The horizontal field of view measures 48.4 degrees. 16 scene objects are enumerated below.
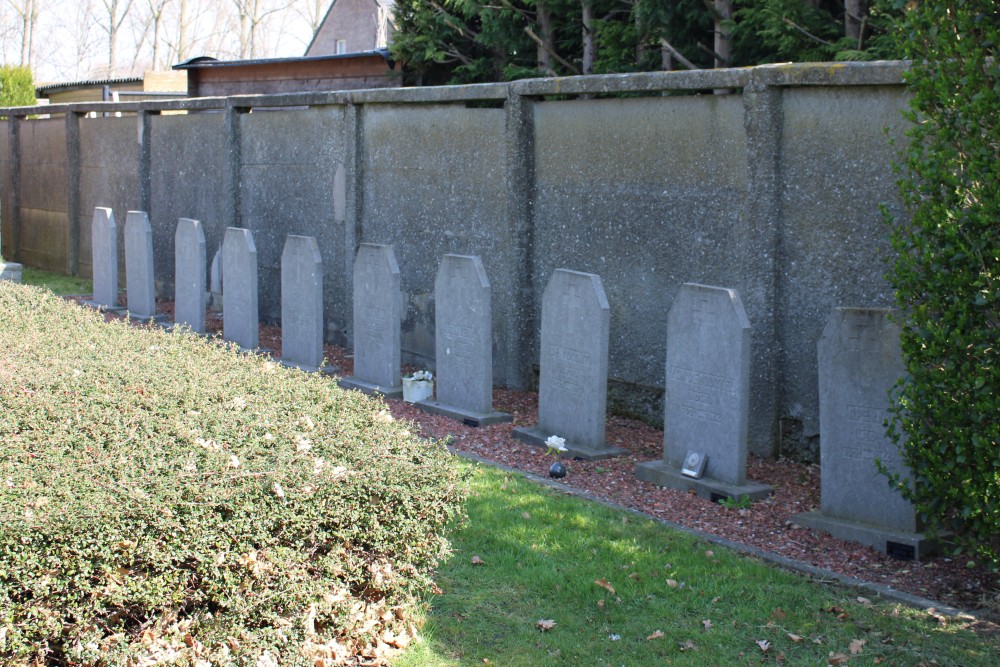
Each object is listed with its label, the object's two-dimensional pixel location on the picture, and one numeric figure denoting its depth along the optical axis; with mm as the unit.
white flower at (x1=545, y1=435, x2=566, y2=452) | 7934
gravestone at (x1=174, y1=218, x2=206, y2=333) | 12273
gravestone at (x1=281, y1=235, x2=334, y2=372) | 10648
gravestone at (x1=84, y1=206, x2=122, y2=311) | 14117
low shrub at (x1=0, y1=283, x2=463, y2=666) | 3766
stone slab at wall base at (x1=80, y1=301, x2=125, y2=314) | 14280
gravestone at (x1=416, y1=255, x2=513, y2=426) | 8750
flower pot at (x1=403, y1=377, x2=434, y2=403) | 9562
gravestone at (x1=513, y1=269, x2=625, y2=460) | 7695
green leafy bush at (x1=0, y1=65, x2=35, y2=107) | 29453
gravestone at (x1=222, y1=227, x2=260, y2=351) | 11312
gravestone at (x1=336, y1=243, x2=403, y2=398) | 9656
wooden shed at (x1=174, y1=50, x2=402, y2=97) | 18453
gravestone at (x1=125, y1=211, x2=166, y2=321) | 13477
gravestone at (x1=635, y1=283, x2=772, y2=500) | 6809
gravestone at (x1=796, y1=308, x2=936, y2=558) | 6066
